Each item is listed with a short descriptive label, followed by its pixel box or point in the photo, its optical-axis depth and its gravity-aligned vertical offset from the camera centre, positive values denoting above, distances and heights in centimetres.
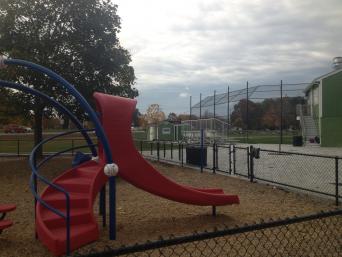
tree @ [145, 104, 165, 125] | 8756 +345
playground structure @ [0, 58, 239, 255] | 537 -84
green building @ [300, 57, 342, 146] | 2855 +139
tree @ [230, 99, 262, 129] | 5728 +176
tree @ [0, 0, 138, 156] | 1358 +305
